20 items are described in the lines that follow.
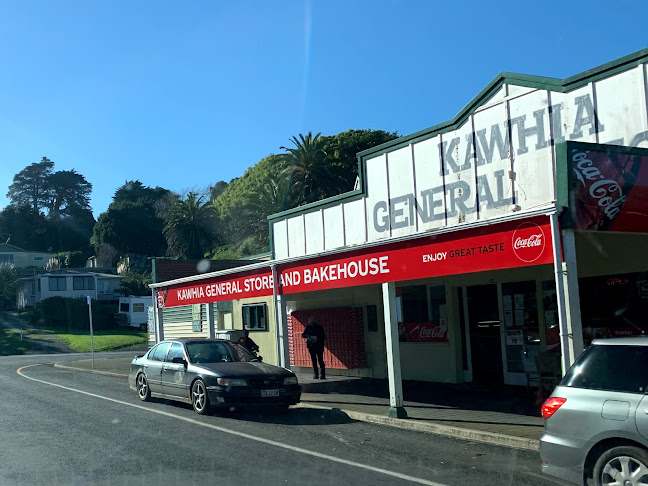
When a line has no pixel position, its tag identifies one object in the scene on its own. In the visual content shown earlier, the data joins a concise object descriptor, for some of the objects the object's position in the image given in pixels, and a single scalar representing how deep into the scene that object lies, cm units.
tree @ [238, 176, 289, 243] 4831
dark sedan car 1155
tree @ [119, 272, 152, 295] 6197
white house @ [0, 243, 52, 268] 7812
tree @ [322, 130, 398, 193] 4841
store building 862
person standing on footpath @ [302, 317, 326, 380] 1703
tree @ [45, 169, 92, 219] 9756
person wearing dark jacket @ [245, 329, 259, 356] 1748
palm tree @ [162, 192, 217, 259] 6569
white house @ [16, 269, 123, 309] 6284
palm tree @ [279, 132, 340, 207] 4491
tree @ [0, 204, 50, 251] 8712
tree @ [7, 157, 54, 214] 9756
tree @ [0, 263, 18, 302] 6391
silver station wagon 543
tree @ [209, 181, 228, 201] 8906
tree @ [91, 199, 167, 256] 7994
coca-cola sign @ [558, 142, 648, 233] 825
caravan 5525
